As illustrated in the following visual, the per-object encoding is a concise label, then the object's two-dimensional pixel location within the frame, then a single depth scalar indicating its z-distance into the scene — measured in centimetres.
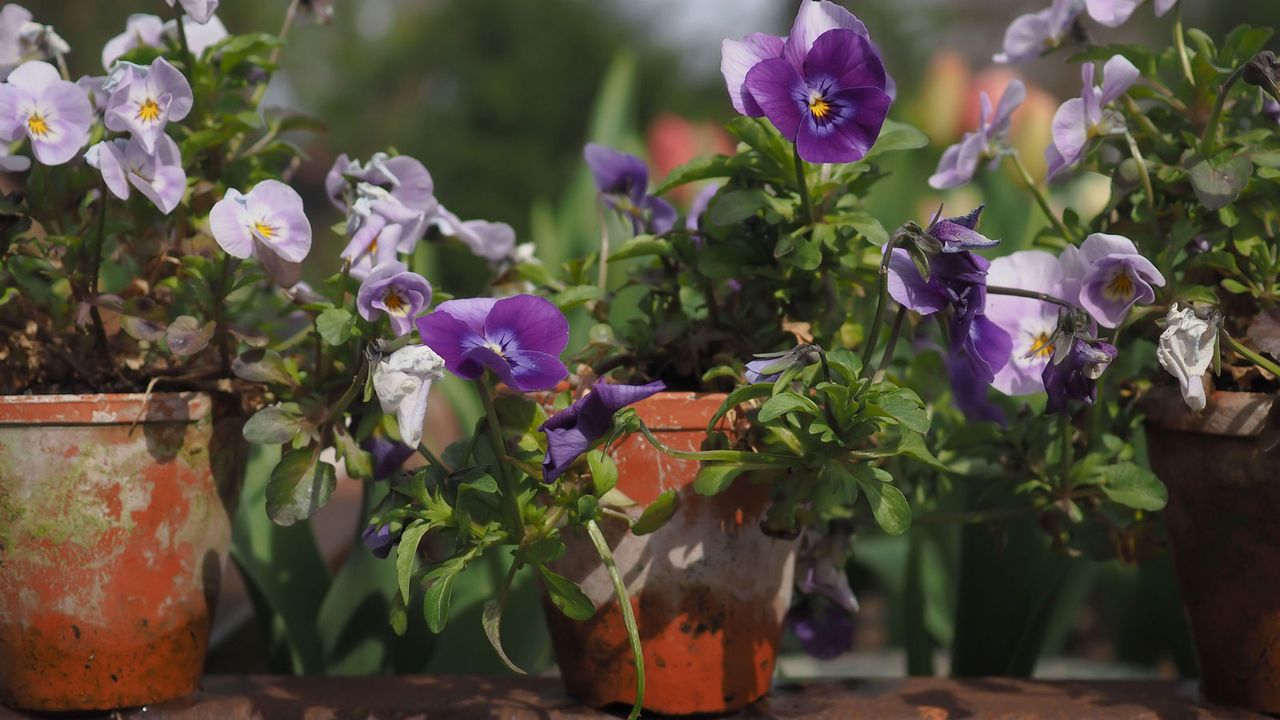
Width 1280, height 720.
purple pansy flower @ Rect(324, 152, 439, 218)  131
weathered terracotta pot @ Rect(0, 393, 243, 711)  129
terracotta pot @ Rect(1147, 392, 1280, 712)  130
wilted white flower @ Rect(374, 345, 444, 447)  125
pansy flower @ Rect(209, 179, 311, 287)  128
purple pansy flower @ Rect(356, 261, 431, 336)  126
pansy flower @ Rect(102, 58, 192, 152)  128
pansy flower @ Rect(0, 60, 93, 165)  128
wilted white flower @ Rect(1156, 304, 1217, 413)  126
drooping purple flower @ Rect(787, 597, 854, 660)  138
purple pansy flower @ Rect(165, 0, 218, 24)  129
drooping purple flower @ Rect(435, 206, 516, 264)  136
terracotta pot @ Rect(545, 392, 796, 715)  130
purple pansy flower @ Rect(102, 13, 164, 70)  138
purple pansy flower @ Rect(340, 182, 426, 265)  130
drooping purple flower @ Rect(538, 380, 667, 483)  125
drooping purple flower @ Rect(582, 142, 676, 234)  136
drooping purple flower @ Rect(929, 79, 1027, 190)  133
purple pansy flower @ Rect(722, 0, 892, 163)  125
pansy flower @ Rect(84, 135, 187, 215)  128
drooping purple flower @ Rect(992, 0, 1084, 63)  135
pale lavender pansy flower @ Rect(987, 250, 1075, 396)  130
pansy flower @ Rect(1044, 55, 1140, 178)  130
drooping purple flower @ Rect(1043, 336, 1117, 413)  125
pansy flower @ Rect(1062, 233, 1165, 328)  127
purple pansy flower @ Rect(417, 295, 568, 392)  124
